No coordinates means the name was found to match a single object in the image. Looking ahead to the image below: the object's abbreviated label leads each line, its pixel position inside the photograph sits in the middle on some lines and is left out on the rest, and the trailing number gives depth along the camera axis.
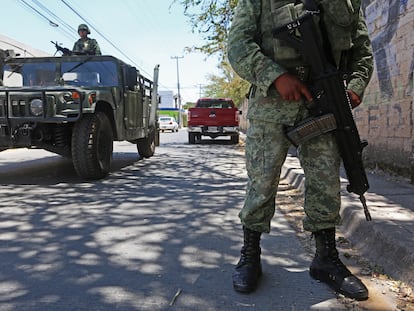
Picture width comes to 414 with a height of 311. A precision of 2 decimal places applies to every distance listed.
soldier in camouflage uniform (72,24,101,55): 7.60
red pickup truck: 15.55
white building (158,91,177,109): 49.06
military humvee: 5.47
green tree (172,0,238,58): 9.96
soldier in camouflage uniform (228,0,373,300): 2.22
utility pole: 69.75
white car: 31.50
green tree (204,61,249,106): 23.67
